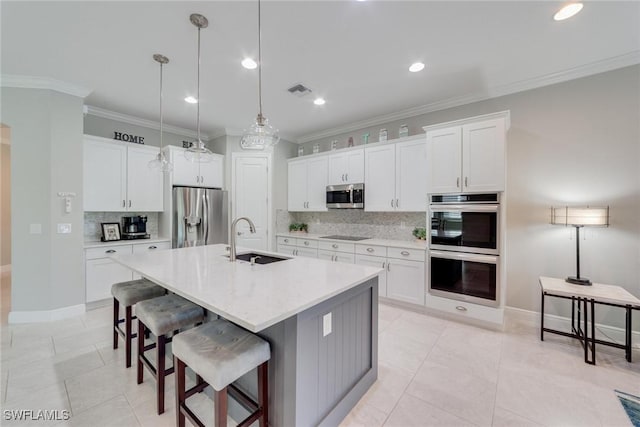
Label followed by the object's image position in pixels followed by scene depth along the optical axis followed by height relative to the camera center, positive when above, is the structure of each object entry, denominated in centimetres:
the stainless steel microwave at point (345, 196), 409 +29
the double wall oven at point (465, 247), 281 -40
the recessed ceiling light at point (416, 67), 263 +154
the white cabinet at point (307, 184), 466 +57
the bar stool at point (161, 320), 172 -76
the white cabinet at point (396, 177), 353 +54
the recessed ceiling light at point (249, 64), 255 +154
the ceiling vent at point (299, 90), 312 +156
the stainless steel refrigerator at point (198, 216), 412 -4
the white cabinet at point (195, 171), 419 +74
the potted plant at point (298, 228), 518 -29
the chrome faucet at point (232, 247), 221 -29
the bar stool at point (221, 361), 125 -76
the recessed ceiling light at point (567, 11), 188 +153
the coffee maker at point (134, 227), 396 -21
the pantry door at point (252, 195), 475 +36
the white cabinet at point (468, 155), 277 +68
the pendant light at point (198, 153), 257 +63
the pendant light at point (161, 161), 251 +55
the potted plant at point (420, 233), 365 -28
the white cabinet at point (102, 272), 338 -80
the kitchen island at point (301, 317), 131 -61
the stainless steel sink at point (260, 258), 234 -42
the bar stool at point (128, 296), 218 -74
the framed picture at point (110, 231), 376 -25
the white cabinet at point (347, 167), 415 +79
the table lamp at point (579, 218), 238 -5
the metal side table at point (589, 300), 220 -76
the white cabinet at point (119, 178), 356 +55
